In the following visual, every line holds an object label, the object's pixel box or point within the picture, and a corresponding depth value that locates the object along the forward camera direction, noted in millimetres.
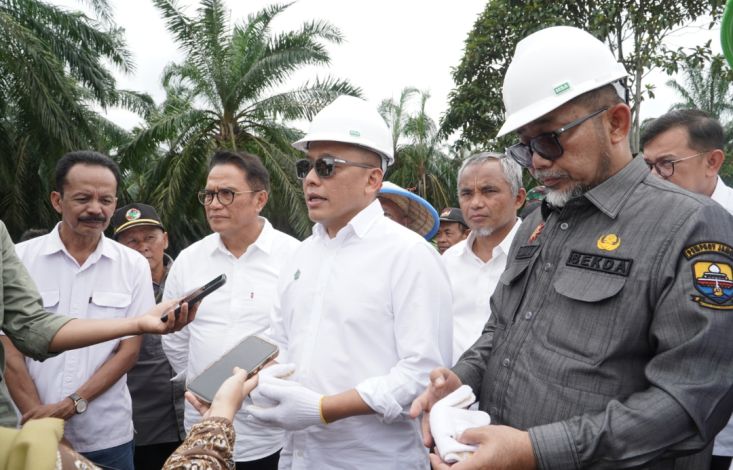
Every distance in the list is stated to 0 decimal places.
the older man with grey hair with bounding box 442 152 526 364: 3838
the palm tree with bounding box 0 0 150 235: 10906
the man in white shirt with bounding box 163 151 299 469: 3584
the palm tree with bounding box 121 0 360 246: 14852
